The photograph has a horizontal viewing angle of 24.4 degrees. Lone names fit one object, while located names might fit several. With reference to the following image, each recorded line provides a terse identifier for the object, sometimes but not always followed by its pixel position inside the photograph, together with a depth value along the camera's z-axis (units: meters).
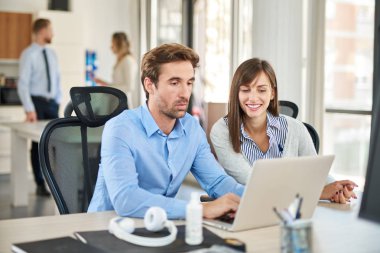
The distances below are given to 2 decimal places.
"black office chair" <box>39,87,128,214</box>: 2.89
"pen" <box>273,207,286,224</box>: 2.01
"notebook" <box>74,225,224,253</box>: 2.13
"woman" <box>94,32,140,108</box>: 7.51
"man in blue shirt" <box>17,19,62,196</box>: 6.83
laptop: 2.25
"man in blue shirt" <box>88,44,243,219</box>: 2.67
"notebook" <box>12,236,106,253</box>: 2.10
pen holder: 1.99
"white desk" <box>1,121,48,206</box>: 6.28
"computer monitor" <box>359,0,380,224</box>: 1.97
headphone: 2.17
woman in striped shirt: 3.10
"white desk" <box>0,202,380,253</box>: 2.24
